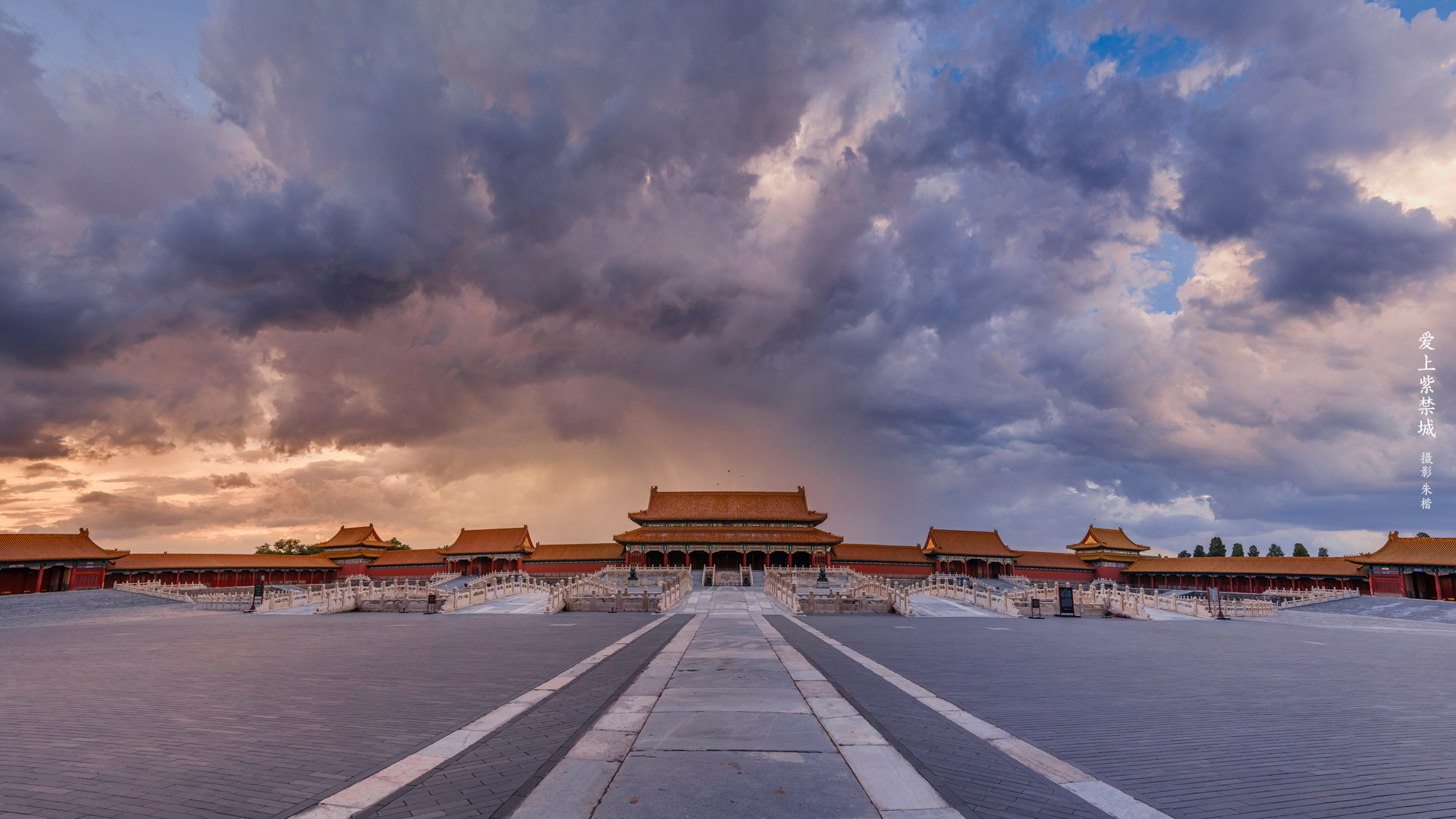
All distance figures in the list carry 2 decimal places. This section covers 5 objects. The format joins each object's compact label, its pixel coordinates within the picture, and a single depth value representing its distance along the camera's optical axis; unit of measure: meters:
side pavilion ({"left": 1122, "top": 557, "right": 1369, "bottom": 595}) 58.25
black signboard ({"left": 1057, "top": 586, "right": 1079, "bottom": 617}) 32.28
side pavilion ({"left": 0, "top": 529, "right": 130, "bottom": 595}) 52.47
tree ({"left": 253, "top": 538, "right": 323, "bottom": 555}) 112.69
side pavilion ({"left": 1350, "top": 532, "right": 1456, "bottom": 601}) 50.84
